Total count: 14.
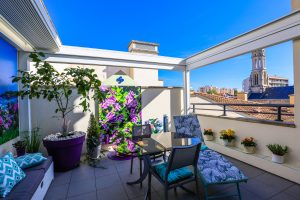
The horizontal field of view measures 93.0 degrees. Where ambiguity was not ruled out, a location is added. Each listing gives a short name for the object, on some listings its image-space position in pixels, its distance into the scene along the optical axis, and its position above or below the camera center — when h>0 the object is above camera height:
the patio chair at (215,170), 1.75 -0.94
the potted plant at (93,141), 3.17 -0.89
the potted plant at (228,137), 3.39 -0.89
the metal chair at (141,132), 2.65 -0.62
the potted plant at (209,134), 3.99 -0.97
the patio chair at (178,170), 1.54 -0.86
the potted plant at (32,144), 2.74 -0.82
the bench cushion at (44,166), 2.09 -0.97
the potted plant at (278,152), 2.45 -0.91
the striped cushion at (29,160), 2.05 -0.87
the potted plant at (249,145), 2.93 -0.94
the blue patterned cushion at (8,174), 1.50 -0.83
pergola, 1.98 +1.19
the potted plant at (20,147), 2.51 -0.81
